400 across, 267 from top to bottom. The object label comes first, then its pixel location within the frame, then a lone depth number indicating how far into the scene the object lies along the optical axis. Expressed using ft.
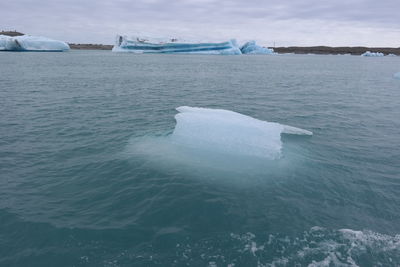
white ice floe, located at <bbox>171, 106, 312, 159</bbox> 33.12
